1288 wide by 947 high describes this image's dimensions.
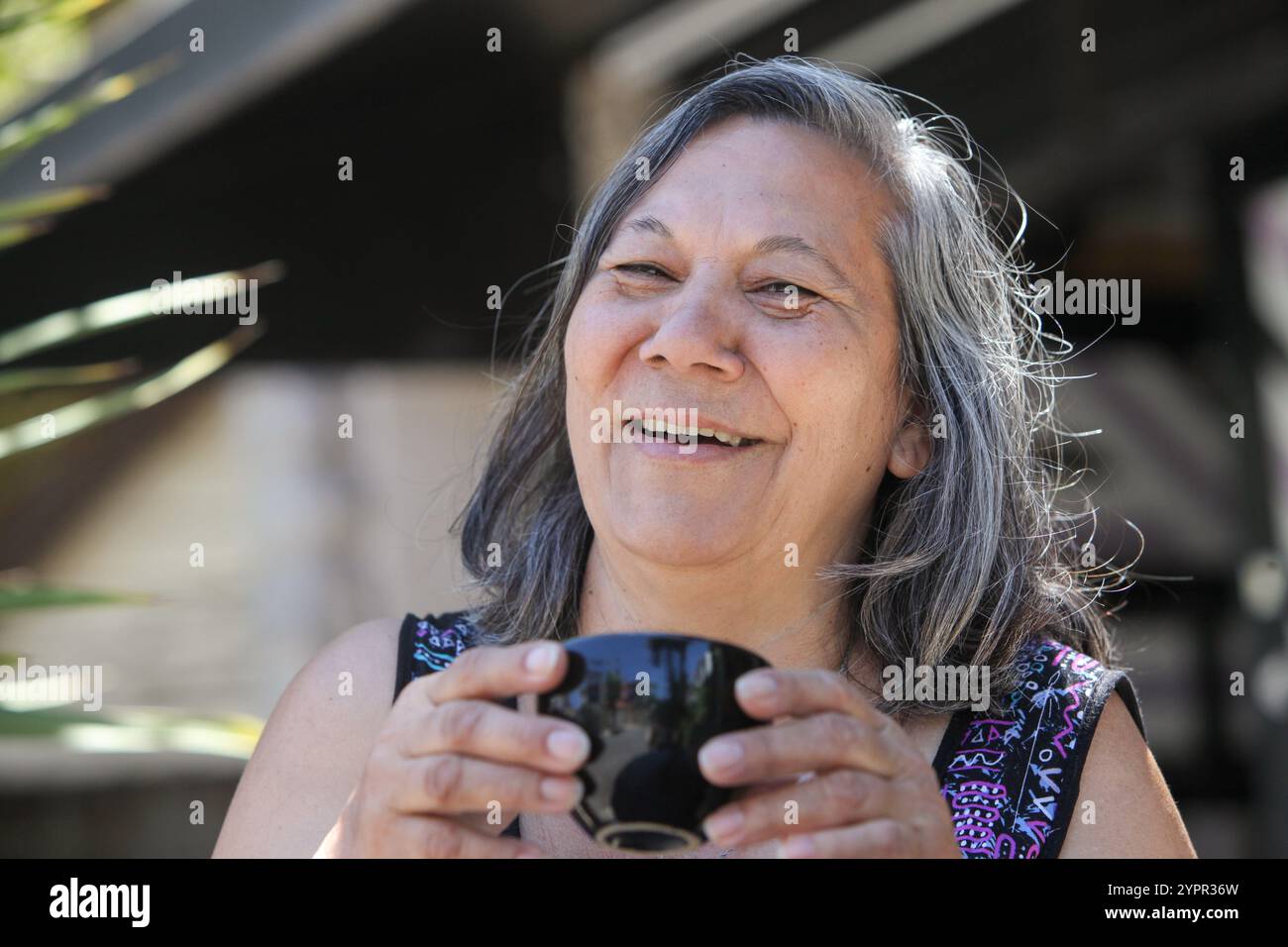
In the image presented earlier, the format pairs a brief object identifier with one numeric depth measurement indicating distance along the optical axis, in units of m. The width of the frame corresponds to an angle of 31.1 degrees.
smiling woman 0.86
